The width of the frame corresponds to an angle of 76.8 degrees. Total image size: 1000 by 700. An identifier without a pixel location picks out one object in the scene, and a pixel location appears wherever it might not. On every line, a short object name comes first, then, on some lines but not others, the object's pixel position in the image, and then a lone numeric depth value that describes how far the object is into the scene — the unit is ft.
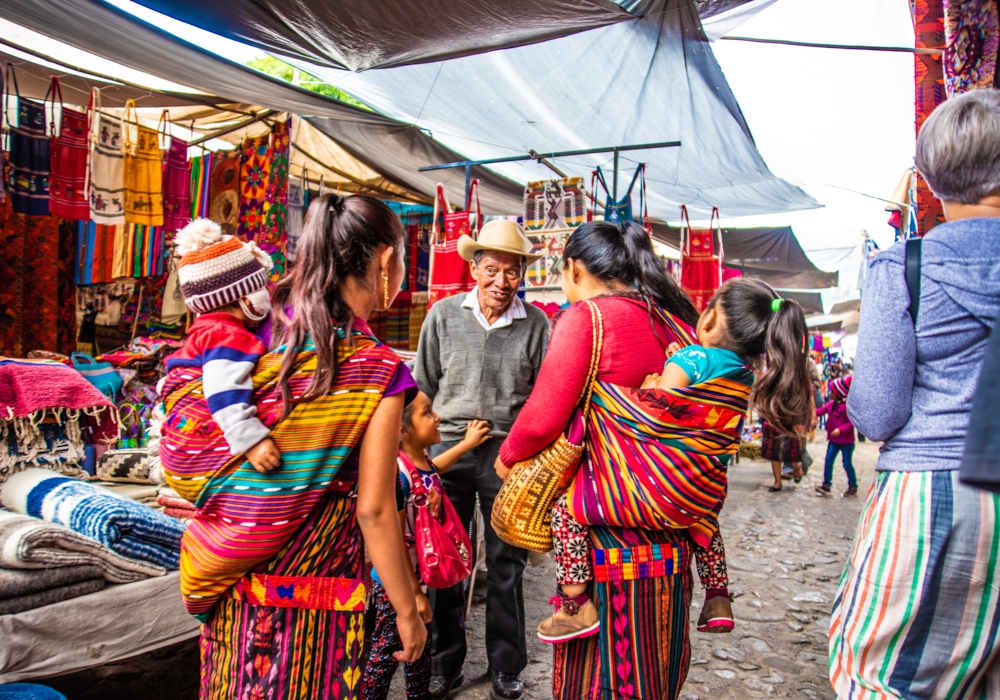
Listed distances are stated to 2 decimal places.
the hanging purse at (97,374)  14.61
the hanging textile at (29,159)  13.65
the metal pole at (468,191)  15.71
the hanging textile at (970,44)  7.86
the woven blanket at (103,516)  8.06
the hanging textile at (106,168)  14.47
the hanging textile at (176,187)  16.39
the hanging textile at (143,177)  15.20
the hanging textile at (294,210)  18.86
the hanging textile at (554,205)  16.38
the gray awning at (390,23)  10.59
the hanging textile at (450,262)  15.99
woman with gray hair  4.26
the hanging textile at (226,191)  17.98
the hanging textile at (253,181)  17.75
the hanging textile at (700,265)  21.44
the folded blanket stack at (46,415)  10.14
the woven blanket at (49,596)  6.82
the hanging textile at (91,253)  16.96
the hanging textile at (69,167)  14.03
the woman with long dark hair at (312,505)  4.54
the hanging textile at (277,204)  17.58
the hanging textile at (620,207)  15.10
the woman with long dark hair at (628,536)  5.99
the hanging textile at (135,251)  16.97
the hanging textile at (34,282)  15.49
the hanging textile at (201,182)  17.87
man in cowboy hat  9.49
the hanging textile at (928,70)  9.16
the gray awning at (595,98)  13.74
